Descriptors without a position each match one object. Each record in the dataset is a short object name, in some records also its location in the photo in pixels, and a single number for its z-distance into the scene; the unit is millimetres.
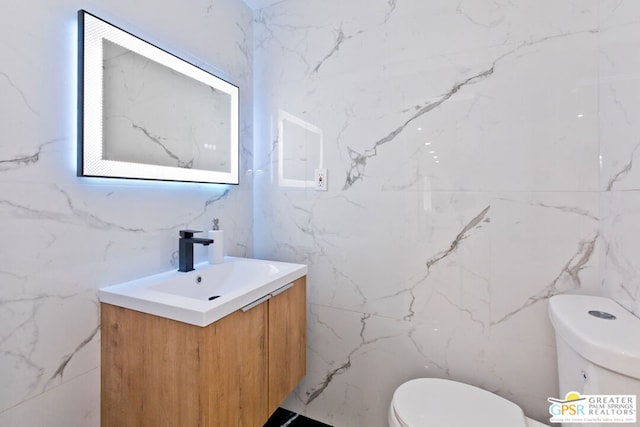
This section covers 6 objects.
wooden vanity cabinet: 837
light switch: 1544
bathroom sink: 852
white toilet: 742
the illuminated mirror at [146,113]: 949
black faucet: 1229
